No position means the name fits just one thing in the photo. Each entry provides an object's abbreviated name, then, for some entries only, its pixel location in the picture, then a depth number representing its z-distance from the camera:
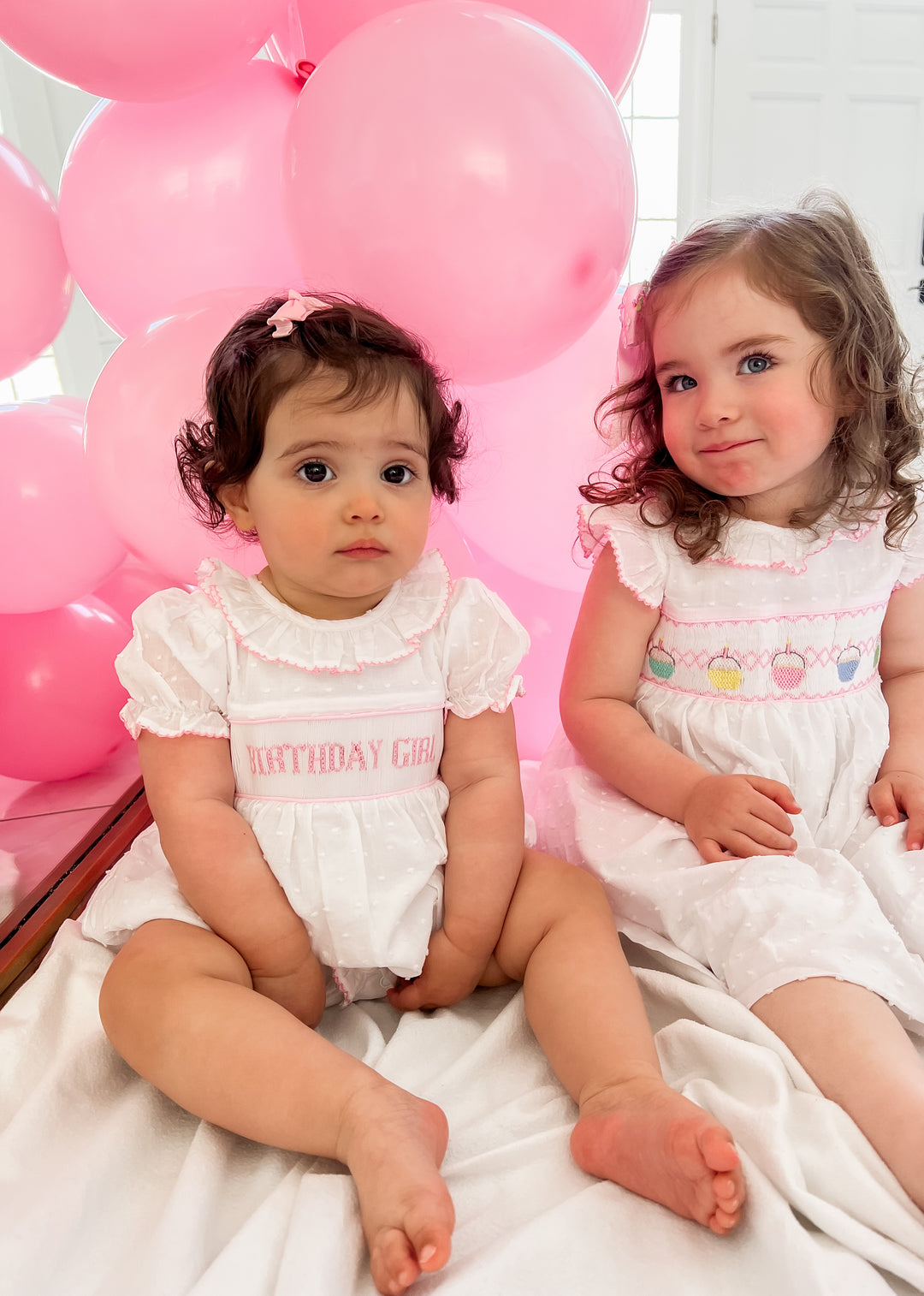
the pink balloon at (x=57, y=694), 1.31
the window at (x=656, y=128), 3.42
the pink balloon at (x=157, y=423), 1.00
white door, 3.37
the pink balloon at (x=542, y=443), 1.15
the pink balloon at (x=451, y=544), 1.12
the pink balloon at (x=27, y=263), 1.18
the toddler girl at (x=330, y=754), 0.82
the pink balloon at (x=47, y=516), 1.22
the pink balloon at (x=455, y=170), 0.89
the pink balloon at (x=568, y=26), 1.08
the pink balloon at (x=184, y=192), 1.07
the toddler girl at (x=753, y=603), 0.91
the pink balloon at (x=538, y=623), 1.31
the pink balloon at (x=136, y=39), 0.91
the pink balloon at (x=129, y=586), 1.59
